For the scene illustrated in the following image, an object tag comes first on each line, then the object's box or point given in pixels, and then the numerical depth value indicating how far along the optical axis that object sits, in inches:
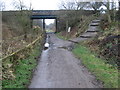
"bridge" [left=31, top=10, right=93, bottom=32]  2059.5
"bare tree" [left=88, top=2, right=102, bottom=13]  1618.0
